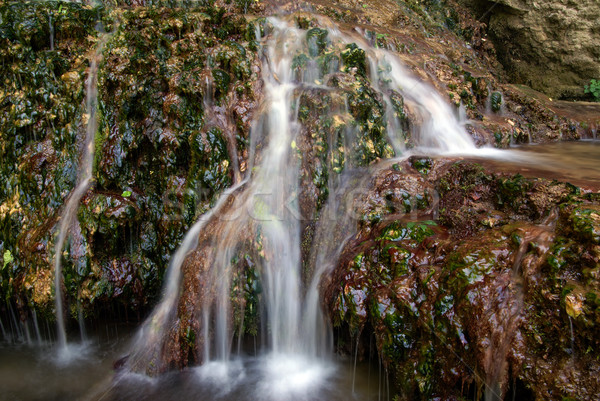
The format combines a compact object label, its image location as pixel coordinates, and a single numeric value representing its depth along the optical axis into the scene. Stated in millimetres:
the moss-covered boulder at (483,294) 2611
